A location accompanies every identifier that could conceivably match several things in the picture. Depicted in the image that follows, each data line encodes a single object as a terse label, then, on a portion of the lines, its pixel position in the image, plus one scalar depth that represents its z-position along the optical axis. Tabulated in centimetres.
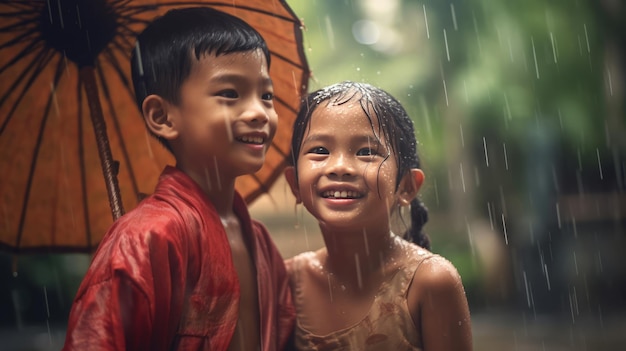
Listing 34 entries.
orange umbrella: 213
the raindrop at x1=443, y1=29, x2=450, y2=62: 624
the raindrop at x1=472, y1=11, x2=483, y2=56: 599
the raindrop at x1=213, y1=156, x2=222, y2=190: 208
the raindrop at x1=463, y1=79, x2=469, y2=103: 611
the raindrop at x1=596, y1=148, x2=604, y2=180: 656
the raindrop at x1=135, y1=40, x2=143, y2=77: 213
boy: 175
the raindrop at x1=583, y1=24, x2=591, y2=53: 585
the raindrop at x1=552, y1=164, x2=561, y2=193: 727
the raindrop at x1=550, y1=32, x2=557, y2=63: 591
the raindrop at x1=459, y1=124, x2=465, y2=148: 678
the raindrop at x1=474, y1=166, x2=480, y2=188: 718
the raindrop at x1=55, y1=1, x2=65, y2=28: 210
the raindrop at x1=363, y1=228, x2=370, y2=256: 226
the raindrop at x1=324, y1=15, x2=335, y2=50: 669
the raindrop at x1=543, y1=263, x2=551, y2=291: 753
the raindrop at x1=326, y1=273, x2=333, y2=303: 228
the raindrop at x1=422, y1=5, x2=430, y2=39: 634
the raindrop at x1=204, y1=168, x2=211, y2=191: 209
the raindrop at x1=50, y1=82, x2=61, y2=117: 221
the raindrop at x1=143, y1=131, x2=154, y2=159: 234
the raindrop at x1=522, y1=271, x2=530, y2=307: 757
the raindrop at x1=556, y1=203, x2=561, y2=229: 737
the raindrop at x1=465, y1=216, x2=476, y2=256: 806
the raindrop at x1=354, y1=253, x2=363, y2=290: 227
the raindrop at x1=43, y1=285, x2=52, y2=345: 622
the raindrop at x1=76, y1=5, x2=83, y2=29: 208
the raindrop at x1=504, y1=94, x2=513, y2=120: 620
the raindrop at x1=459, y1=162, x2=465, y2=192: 702
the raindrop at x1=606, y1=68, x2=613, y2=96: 619
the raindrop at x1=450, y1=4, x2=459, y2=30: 609
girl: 213
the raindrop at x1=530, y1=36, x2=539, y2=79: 587
